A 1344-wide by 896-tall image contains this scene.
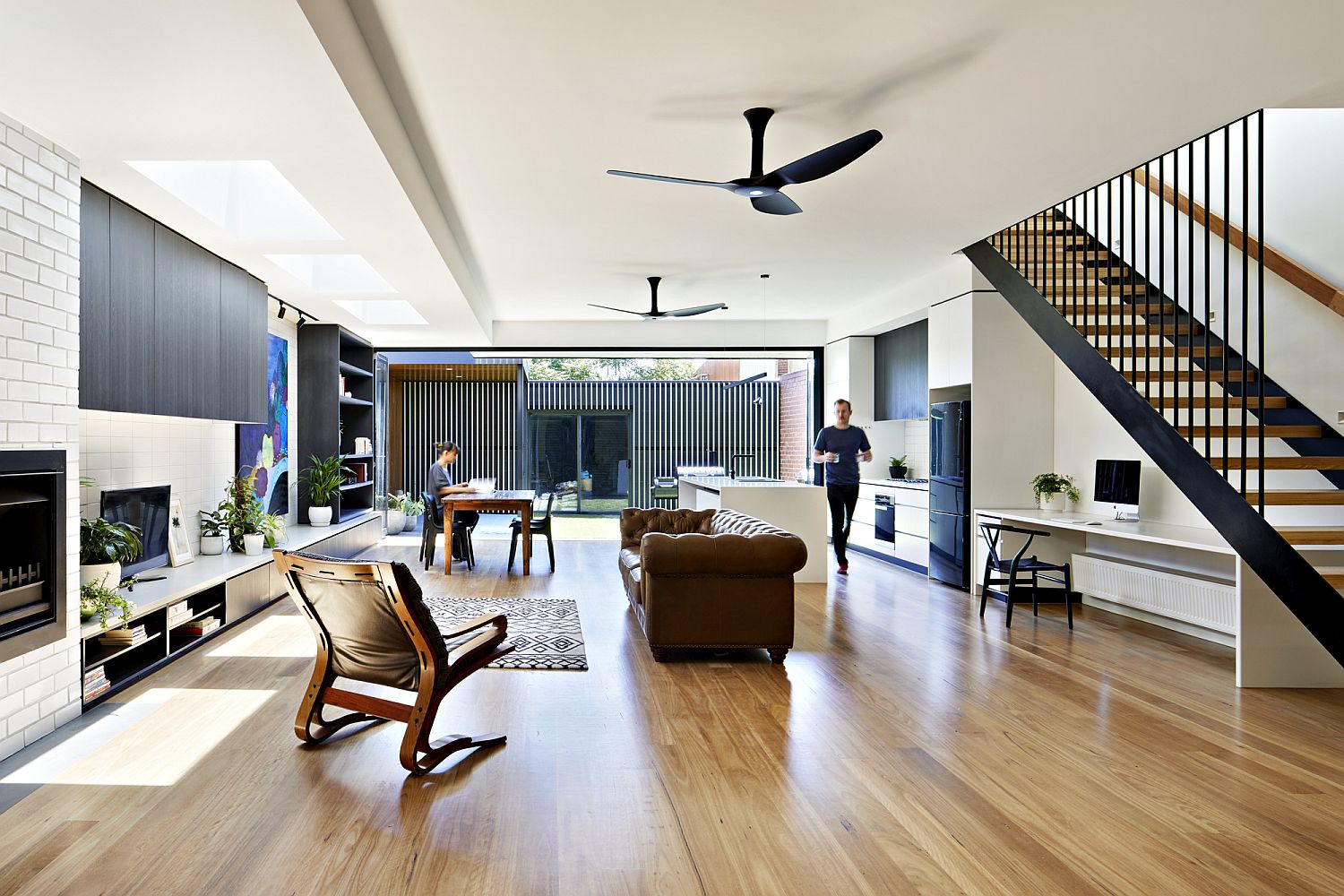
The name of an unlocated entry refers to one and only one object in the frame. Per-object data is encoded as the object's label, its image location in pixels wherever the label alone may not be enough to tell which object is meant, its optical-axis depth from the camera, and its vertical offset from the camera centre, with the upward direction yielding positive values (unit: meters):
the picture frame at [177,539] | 5.64 -0.63
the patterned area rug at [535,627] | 4.62 -1.16
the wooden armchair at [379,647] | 3.08 -0.79
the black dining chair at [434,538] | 8.12 -0.89
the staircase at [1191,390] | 3.85 +0.35
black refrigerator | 7.05 -0.40
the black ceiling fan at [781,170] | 3.63 +1.29
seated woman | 8.12 -0.38
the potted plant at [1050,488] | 6.54 -0.32
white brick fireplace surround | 3.23 +0.42
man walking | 7.99 -0.15
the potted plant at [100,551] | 4.16 -0.52
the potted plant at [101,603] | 3.91 -0.73
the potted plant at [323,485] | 8.41 -0.38
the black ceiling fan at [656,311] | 7.77 +1.28
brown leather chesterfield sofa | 4.61 -0.78
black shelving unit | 8.68 +0.55
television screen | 4.91 -0.41
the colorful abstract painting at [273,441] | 7.31 +0.05
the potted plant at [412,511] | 11.41 -0.87
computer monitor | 5.74 -0.28
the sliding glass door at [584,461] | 13.51 -0.23
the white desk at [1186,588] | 4.24 -0.86
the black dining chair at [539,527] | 8.14 -0.78
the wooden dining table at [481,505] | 7.64 -0.52
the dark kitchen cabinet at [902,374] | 8.53 +0.80
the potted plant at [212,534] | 6.18 -0.64
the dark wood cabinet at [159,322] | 4.07 +0.73
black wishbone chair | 5.61 -0.87
